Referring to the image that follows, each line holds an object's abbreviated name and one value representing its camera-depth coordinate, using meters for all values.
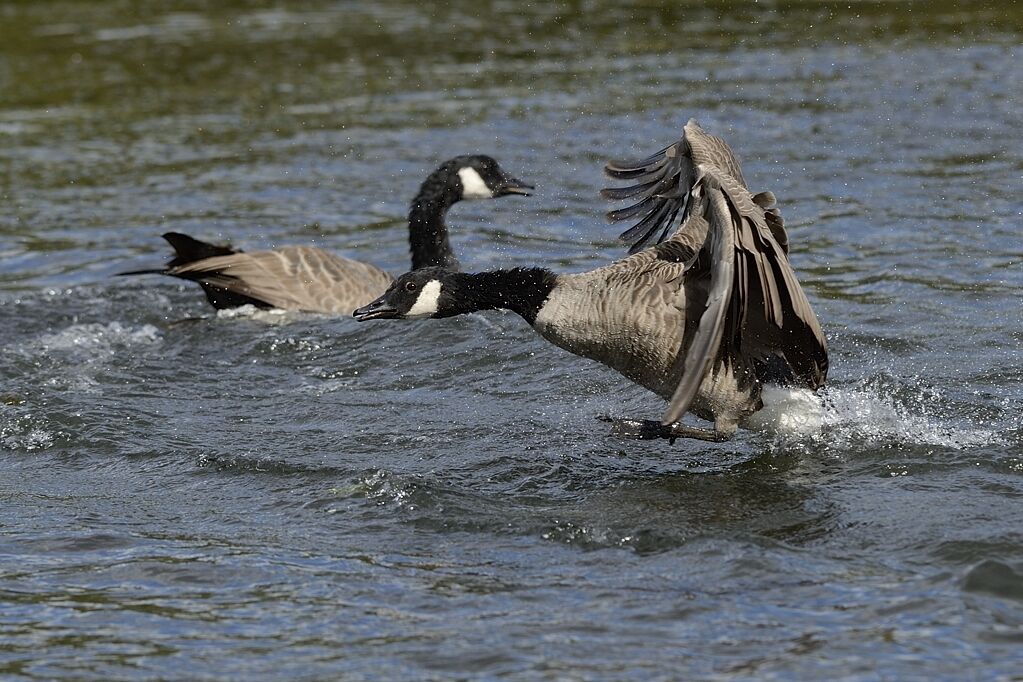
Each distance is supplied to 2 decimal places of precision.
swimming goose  18.31
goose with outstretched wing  11.95
